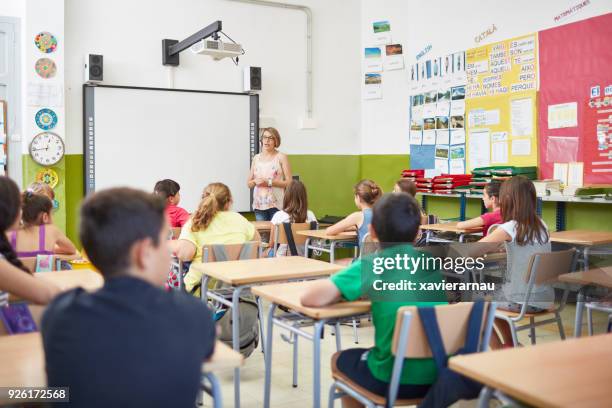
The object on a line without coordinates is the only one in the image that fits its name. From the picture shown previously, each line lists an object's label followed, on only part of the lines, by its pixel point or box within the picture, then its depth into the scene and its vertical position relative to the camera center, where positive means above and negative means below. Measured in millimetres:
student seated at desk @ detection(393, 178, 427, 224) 5516 -133
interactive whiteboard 6387 +342
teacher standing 6652 -49
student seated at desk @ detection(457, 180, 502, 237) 4820 -329
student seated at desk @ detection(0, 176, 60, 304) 2010 -324
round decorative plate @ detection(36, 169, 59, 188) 6027 -69
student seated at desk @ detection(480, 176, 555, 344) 3570 -374
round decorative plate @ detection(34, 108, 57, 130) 5969 +485
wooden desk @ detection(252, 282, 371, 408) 2303 -517
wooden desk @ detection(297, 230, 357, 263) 4941 -533
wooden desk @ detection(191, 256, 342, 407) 2975 -493
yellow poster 6055 +681
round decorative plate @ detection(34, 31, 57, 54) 5919 +1204
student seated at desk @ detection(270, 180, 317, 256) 5305 -315
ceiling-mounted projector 5824 +1132
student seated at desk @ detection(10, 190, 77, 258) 3438 -336
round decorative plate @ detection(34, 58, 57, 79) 5949 +964
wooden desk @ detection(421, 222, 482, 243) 5277 -491
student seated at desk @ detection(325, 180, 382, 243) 4789 -265
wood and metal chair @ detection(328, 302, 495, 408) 2000 -540
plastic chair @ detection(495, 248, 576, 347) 3322 -556
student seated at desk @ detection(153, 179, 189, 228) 4848 -241
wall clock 5949 +204
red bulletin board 5391 +749
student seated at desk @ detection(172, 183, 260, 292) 3902 -372
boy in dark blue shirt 1342 -333
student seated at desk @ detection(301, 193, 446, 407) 2139 -453
